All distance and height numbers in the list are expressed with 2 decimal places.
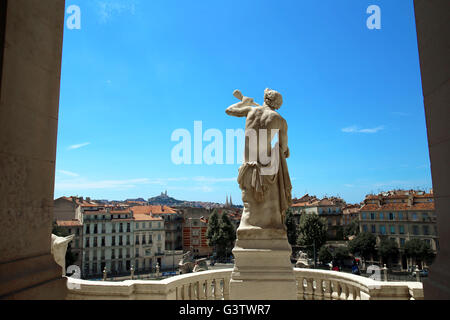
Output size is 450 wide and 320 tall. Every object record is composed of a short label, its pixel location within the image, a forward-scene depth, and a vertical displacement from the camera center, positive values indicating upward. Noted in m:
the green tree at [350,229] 69.96 -5.97
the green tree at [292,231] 54.74 -5.05
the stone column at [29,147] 2.46 +0.54
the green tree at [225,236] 55.12 -5.58
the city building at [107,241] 48.38 -5.64
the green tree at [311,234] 51.34 -5.08
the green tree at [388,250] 45.97 -7.12
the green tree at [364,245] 49.59 -6.86
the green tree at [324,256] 47.72 -8.20
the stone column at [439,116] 2.49 +0.74
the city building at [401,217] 42.62 -2.23
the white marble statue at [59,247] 5.69 -0.75
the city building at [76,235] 46.59 -4.40
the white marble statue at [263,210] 5.67 -0.10
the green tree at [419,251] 40.41 -6.52
